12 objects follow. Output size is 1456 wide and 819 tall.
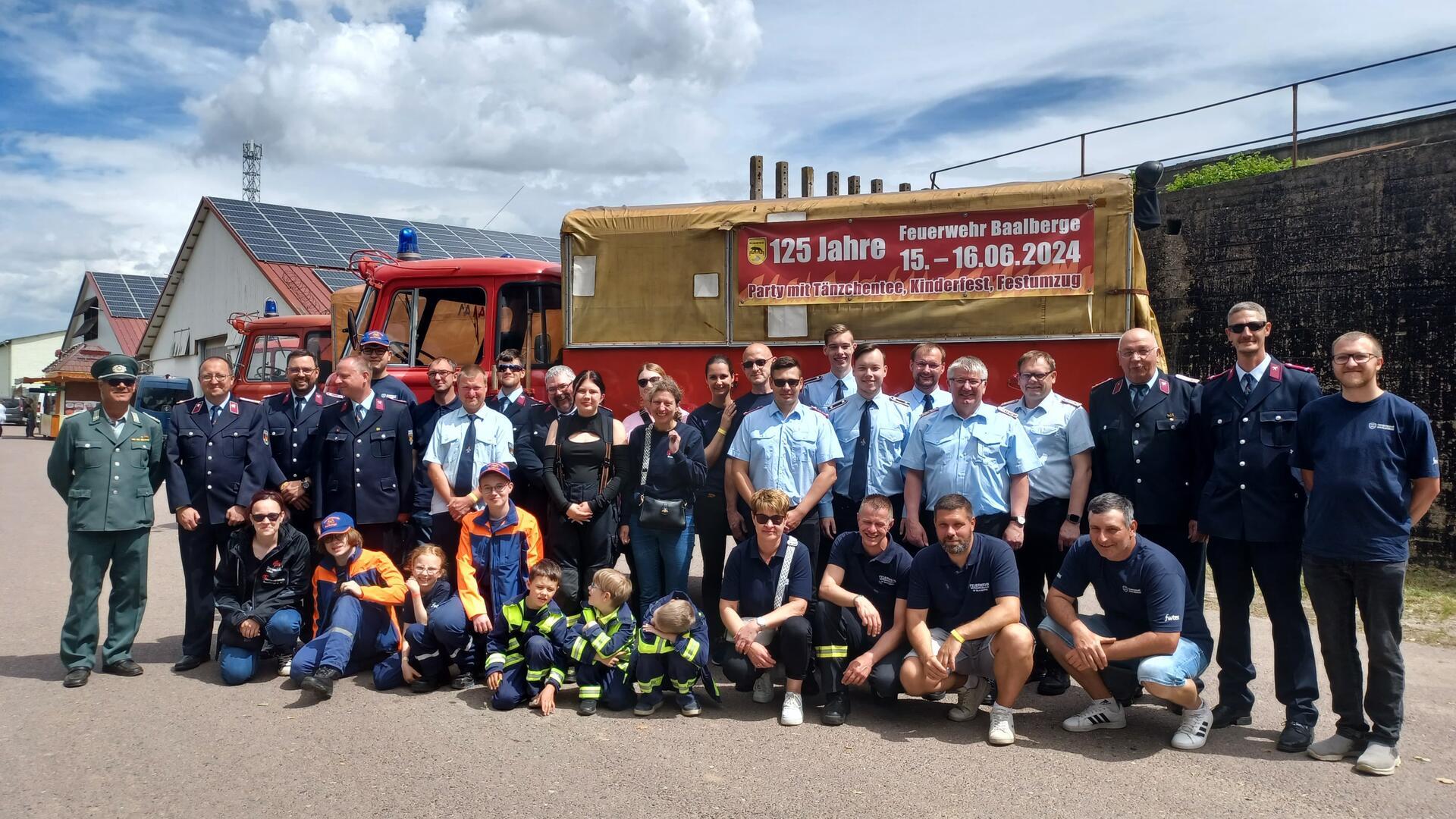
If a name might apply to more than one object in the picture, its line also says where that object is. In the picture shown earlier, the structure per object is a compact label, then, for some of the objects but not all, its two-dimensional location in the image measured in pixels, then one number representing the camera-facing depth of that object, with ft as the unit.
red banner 21.48
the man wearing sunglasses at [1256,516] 15.48
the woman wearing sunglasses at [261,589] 18.71
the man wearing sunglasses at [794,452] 18.39
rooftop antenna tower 181.27
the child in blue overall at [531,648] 17.20
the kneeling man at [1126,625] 15.31
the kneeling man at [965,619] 15.87
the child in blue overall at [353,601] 18.45
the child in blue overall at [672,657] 16.88
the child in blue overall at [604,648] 17.08
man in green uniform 19.01
